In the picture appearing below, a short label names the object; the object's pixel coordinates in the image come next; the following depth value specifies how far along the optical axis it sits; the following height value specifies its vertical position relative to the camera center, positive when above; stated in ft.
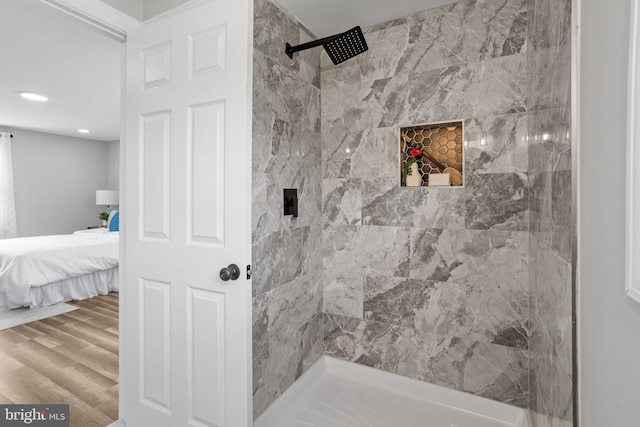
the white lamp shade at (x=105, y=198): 21.17 +0.77
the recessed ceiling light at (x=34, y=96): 12.17 +4.63
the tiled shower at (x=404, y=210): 5.57 +0.02
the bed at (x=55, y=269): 11.66 -2.52
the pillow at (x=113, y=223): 18.28 -0.86
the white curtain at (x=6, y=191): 17.92 +1.00
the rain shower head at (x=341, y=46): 5.52 +3.16
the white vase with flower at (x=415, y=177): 6.60 +0.74
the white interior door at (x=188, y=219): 4.49 -0.15
